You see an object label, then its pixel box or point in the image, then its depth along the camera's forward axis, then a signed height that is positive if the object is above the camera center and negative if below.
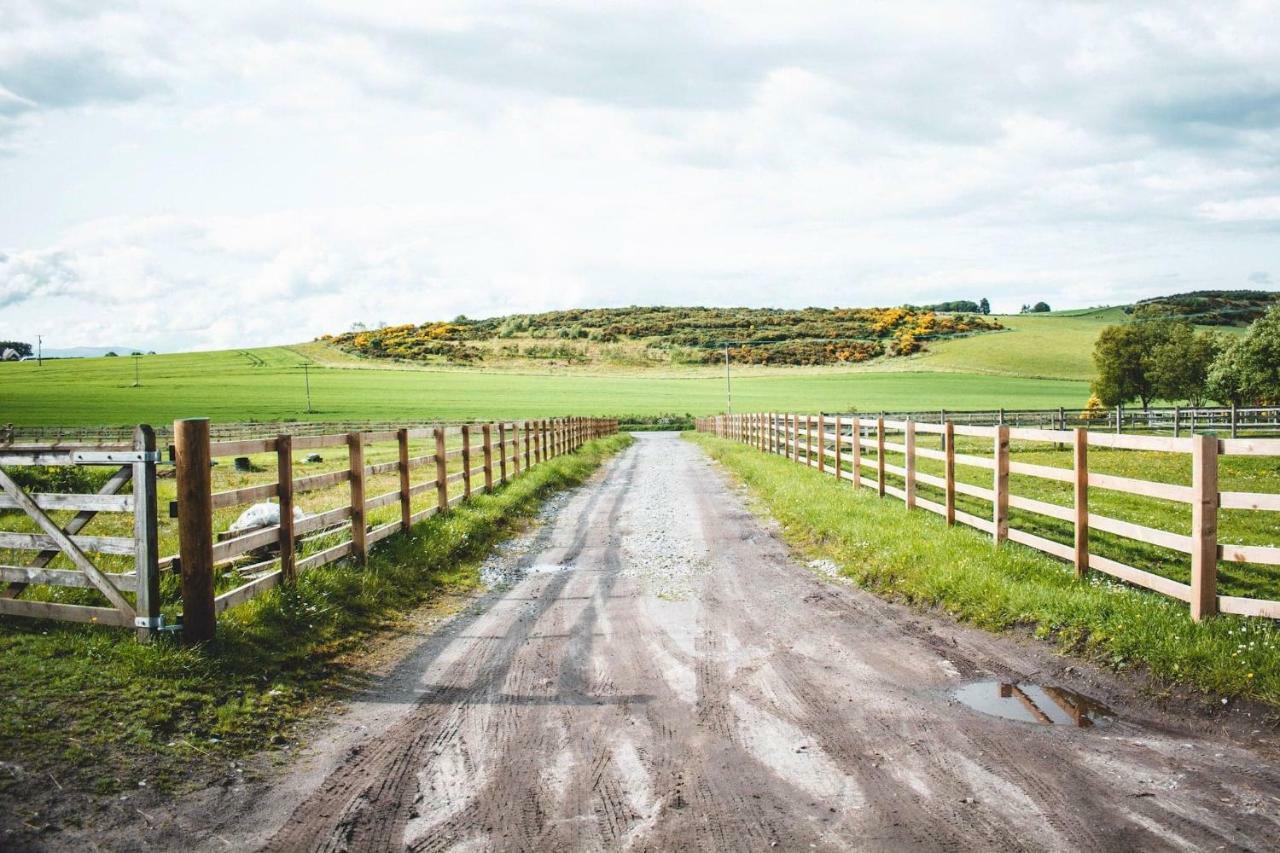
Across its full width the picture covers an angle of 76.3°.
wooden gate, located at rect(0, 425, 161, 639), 5.63 -0.99
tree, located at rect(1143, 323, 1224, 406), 57.00 +0.61
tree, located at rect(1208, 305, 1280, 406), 42.78 +0.18
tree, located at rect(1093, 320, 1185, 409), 60.31 +1.16
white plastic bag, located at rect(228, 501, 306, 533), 8.90 -1.38
